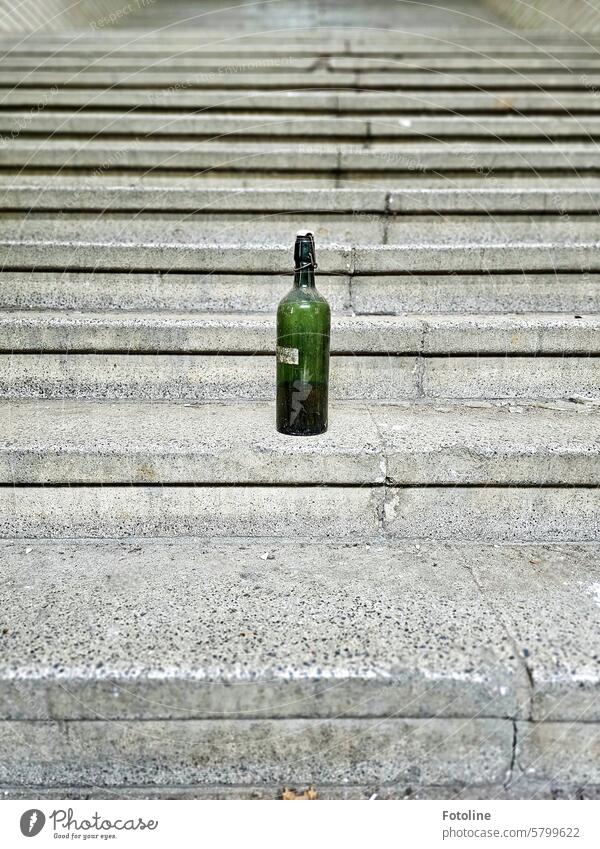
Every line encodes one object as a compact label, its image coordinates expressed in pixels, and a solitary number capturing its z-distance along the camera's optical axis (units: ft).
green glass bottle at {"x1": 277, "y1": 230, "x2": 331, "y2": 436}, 5.57
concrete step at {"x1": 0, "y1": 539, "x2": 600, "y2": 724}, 3.76
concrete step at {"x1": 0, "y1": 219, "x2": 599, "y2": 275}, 7.77
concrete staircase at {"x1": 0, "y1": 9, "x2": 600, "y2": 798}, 3.85
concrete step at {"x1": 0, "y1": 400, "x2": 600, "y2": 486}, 5.39
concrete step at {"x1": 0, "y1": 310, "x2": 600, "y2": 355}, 6.73
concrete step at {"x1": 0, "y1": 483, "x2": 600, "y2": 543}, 5.52
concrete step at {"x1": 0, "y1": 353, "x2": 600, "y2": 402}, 6.84
